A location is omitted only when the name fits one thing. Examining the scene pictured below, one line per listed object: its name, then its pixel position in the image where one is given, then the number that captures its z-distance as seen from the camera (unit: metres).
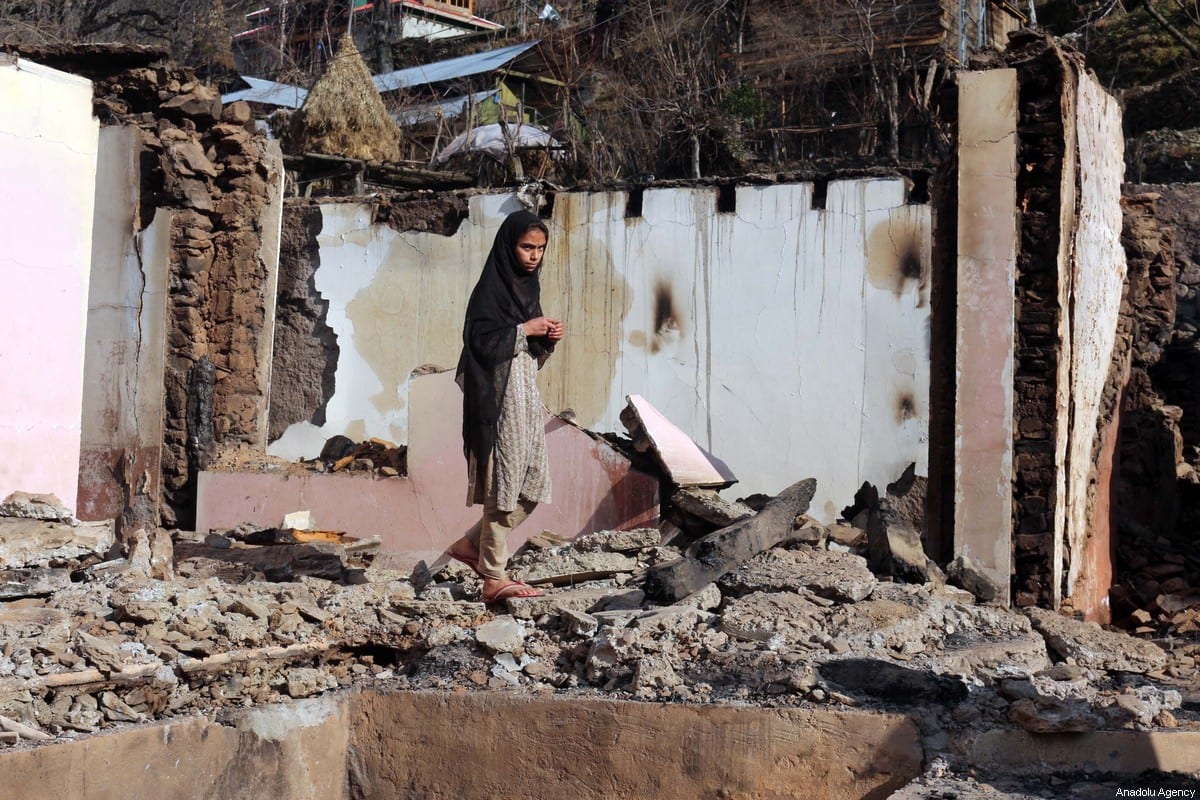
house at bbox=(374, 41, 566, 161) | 20.41
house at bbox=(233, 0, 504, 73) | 25.28
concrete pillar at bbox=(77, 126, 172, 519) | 8.20
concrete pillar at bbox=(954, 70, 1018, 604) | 6.11
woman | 5.01
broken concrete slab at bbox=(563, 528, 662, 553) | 6.21
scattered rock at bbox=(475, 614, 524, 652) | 4.60
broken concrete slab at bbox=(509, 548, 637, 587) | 5.84
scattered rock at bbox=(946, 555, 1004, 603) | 5.92
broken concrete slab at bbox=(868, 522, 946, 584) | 5.80
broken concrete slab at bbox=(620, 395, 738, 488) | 7.38
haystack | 17.08
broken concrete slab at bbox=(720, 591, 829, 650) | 4.64
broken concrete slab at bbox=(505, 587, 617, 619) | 4.96
